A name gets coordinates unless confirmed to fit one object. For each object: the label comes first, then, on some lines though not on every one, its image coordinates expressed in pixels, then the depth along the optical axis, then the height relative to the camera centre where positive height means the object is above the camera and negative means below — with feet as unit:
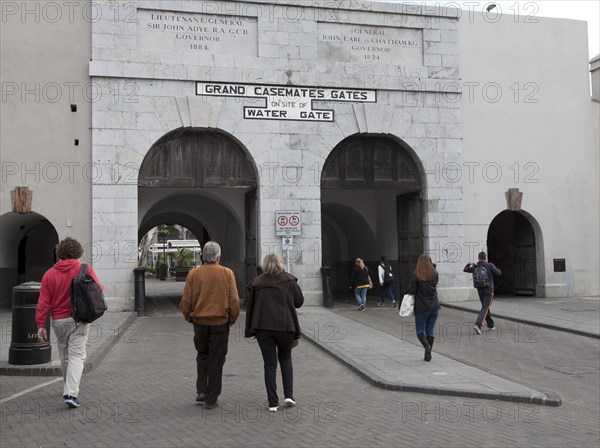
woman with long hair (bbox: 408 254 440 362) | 32.37 -2.73
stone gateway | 54.34 +10.12
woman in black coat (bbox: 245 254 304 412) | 22.80 -2.62
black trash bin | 30.04 -3.96
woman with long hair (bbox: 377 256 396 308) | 62.59 -3.42
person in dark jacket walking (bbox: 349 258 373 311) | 58.54 -3.58
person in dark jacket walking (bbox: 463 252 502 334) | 42.63 -3.00
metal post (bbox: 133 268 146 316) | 53.47 -3.60
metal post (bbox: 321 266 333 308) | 57.57 -3.99
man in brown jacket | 22.95 -2.32
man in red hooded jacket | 23.41 -2.69
